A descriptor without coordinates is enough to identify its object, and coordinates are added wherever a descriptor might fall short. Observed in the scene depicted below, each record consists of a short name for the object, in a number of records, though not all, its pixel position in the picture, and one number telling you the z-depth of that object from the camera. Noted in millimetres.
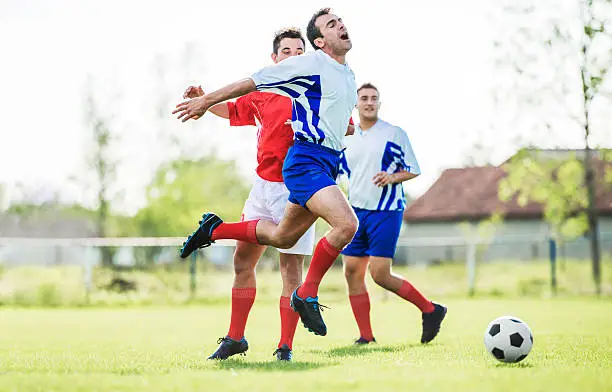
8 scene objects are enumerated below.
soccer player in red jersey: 13195
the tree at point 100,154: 77812
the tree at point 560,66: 45750
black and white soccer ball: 12133
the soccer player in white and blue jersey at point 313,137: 11680
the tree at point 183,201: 87875
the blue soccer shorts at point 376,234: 17250
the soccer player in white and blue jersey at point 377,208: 17234
